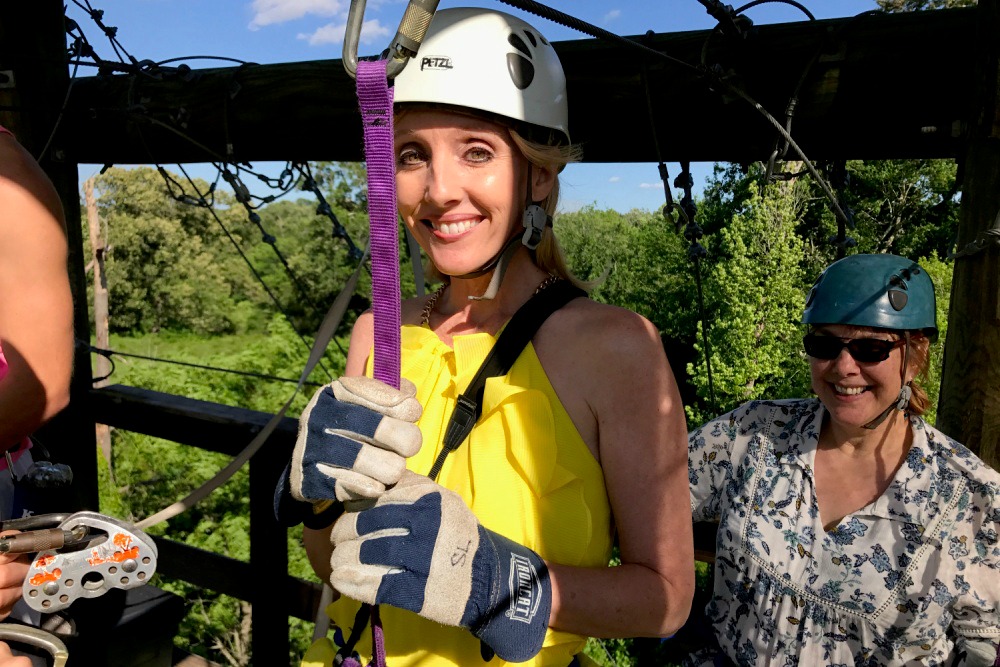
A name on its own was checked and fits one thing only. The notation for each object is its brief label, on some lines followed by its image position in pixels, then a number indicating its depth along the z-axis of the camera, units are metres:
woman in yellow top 1.09
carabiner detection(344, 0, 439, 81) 0.97
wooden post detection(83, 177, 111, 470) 16.86
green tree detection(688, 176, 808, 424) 30.14
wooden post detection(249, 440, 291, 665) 2.67
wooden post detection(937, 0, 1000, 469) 1.78
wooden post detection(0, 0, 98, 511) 3.25
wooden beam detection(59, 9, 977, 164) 1.82
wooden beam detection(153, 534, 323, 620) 2.73
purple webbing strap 1.01
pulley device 1.34
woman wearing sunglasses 1.89
